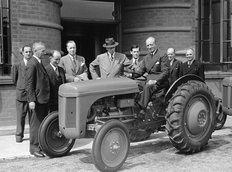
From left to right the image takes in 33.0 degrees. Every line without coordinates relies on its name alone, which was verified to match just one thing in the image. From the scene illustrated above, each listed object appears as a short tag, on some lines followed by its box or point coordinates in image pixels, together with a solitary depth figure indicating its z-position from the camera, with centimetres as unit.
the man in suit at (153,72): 611
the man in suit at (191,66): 796
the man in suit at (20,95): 748
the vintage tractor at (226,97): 767
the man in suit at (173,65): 795
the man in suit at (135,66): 670
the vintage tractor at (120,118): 535
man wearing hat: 724
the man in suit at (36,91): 619
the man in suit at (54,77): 665
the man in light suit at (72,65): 716
